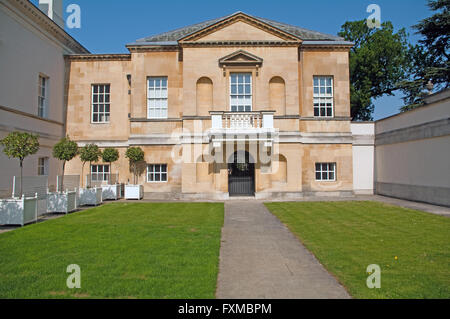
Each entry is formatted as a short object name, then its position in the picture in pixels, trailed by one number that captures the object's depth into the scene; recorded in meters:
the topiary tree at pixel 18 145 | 11.80
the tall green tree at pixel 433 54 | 26.78
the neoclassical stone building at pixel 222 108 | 19.94
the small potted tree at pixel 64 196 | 14.22
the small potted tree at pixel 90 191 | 17.36
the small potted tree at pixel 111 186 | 20.05
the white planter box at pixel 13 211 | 11.12
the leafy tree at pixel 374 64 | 33.06
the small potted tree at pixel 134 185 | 20.00
